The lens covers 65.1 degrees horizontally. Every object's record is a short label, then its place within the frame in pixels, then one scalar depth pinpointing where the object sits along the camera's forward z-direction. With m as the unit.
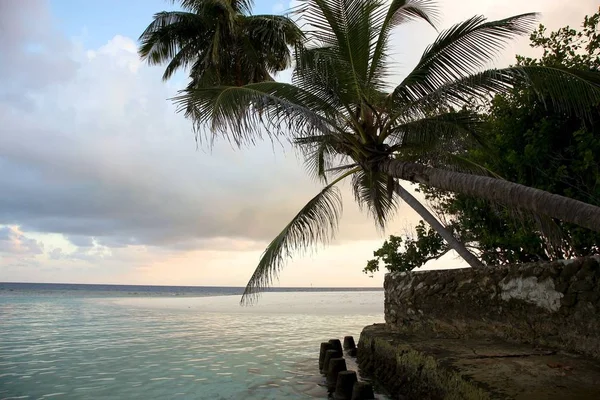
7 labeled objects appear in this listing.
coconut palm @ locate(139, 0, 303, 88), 15.47
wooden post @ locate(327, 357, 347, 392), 8.71
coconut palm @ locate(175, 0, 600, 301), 7.09
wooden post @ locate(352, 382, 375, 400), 6.91
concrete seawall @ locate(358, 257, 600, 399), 5.21
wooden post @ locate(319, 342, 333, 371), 10.67
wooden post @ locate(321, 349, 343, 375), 9.50
